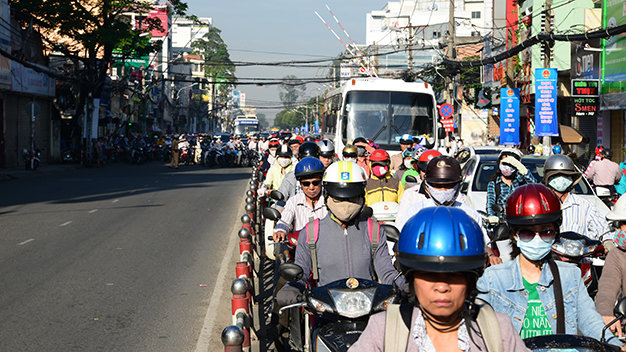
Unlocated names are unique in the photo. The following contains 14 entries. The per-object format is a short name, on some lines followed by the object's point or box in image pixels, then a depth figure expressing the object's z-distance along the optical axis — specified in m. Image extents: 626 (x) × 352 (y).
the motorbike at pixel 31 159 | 36.94
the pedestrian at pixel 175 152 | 42.41
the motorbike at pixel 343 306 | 4.54
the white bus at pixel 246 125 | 85.75
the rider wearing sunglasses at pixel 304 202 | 7.71
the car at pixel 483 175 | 11.55
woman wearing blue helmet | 2.71
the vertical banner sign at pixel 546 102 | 21.59
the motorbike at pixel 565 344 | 3.23
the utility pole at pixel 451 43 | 32.70
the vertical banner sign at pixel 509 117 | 28.45
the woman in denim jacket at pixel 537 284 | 3.88
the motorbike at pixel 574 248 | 5.43
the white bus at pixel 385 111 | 21.34
